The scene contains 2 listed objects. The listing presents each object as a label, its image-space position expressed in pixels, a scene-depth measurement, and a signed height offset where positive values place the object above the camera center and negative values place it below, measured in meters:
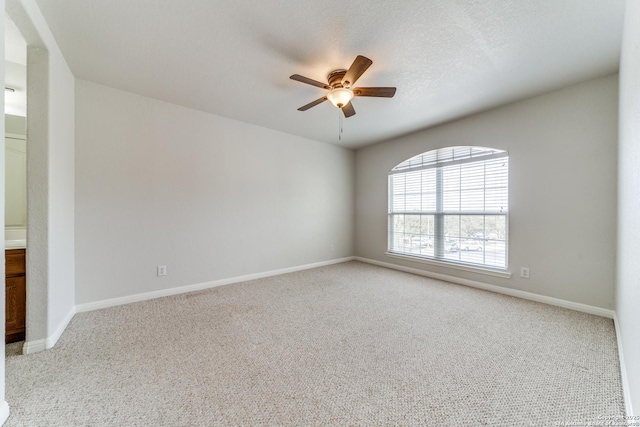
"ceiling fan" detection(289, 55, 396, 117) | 2.19 +1.15
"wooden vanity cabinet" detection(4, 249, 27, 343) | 1.95 -0.66
